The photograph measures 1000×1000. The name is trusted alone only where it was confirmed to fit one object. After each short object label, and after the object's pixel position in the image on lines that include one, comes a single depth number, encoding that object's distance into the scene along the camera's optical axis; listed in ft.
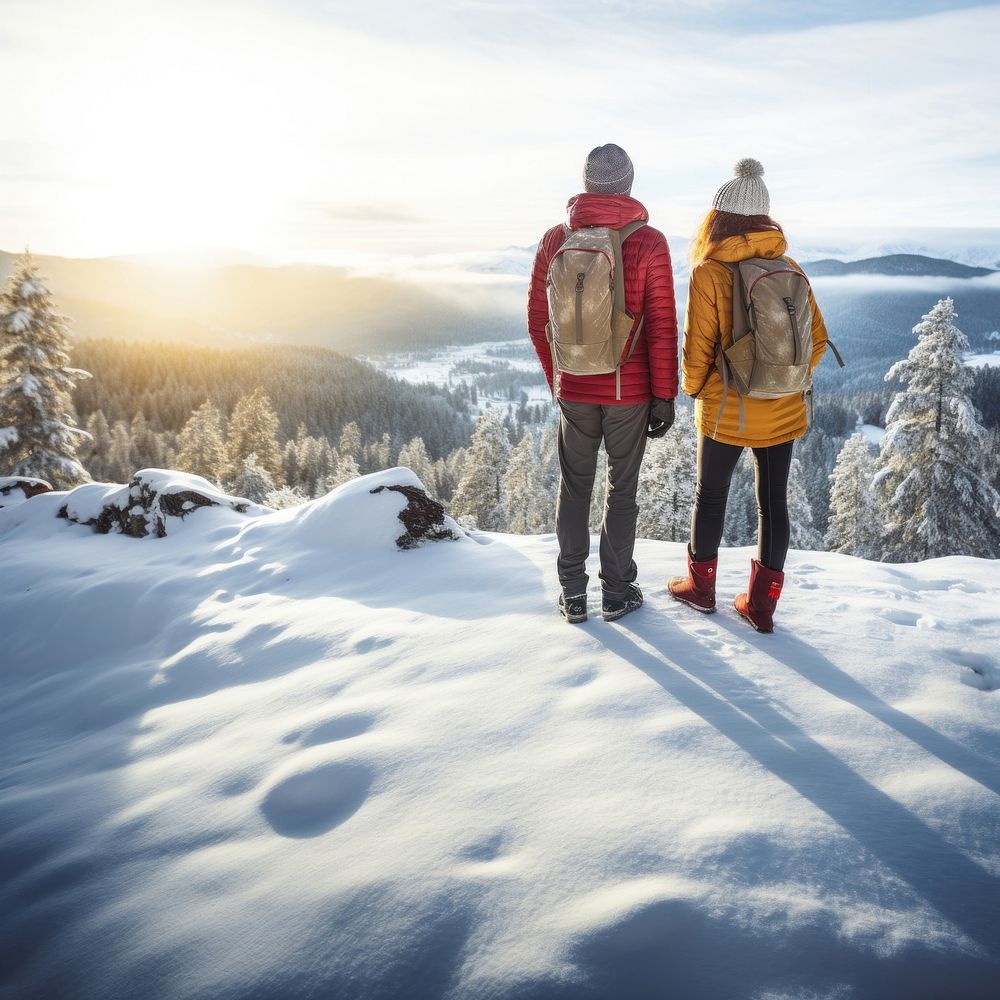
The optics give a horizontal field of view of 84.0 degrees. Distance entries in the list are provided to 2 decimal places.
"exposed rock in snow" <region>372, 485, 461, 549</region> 18.26
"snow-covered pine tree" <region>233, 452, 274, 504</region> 89.97
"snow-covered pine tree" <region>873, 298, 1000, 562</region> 49.01
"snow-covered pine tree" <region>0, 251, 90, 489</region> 56.49
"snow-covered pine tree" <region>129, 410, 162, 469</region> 212.64
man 10.29
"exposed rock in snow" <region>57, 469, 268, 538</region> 22.90
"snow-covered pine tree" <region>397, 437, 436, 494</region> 180.34
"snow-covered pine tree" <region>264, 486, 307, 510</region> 88.53
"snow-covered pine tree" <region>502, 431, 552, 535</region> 107.86
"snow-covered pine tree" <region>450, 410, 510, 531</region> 110.83
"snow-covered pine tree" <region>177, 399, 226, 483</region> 118.83
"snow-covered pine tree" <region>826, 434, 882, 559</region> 87.10
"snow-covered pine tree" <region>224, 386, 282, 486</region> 106.42
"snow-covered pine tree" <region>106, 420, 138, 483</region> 188.85
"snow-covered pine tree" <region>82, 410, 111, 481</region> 192.85
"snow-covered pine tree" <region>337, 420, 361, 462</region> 226.79
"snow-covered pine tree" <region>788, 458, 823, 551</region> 83.30
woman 9.90
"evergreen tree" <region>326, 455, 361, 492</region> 143.74
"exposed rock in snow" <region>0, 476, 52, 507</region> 30.45
